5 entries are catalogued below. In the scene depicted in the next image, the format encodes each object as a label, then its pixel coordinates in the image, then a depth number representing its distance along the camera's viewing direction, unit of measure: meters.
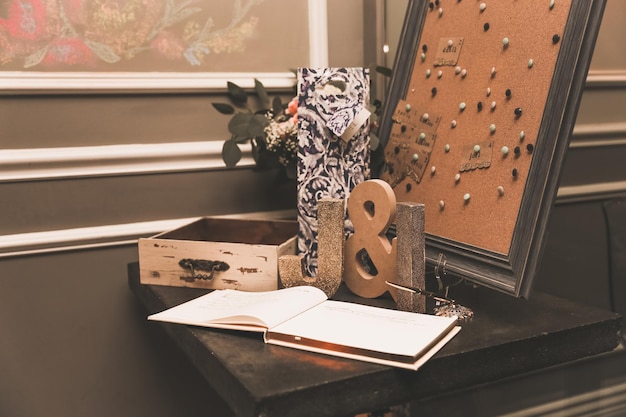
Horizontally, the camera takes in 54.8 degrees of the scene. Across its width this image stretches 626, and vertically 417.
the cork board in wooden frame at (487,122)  0.93
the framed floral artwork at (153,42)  1.37
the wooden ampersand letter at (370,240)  1.06
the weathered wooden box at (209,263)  1.18
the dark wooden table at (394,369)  0.76
